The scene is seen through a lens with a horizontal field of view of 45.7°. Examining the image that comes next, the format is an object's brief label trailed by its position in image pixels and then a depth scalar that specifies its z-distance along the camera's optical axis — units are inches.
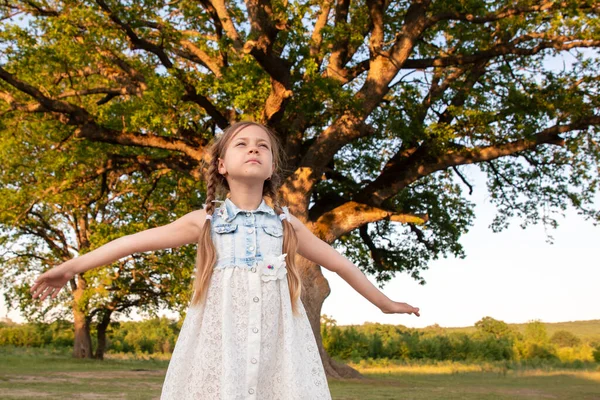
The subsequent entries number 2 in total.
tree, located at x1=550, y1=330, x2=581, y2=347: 1282.0
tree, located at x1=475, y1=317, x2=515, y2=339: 1202.0
